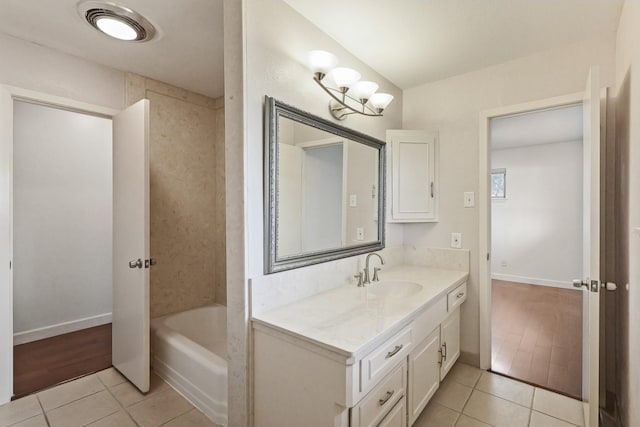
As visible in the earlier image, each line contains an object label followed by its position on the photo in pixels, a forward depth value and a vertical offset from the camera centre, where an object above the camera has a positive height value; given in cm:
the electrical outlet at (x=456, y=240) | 247 -24
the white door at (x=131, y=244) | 203 -23
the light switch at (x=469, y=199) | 241 +8
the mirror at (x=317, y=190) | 156 +13
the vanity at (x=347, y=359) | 119 -65
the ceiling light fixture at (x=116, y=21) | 163 +107
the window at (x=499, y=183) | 522 +44
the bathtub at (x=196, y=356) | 180 -101
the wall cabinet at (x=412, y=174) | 251 +29
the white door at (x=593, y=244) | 151 -17
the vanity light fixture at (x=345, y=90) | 166 +76
